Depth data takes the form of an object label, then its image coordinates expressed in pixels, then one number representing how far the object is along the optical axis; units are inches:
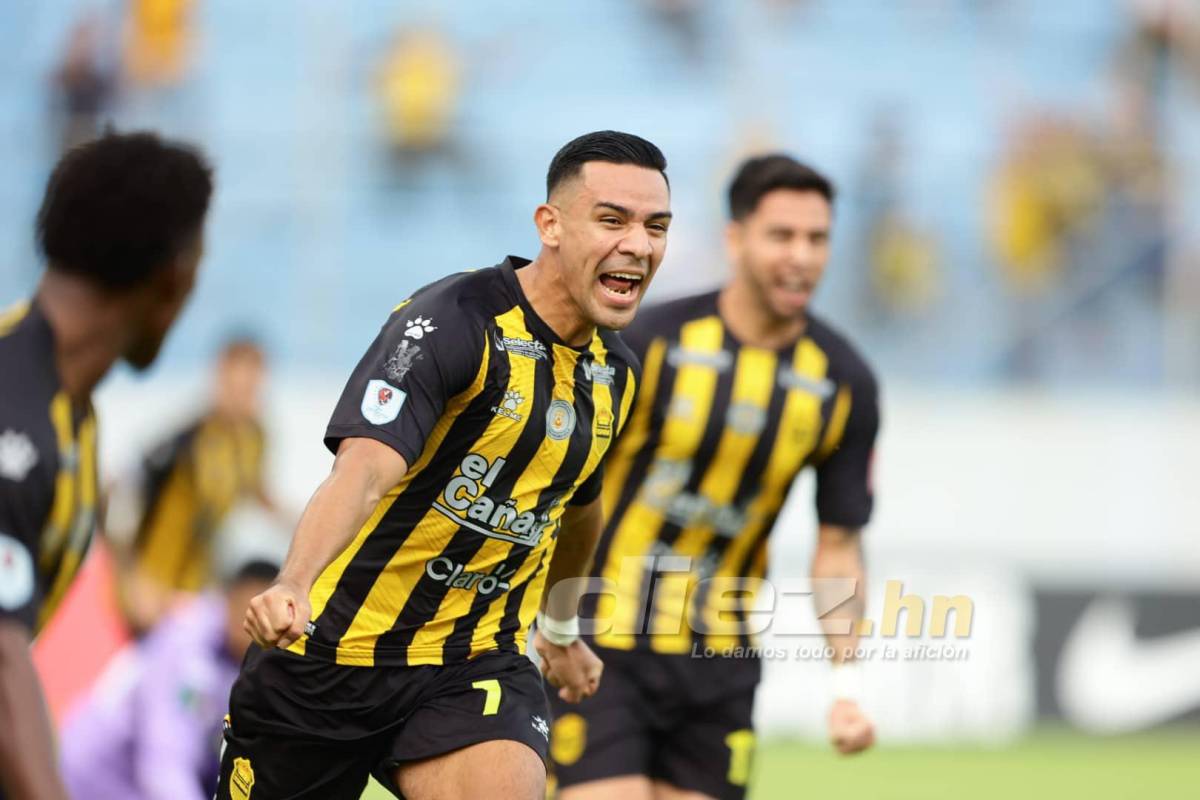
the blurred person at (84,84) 1100.5
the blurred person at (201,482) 892.6
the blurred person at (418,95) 1179.9
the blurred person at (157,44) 1115.3
